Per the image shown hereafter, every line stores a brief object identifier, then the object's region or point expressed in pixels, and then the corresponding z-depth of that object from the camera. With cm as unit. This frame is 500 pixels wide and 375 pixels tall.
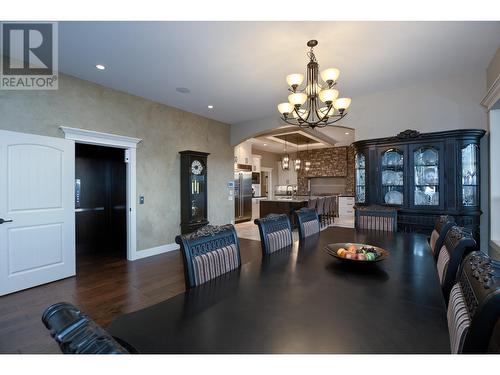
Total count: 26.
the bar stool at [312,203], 697
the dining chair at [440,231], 198
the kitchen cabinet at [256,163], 948
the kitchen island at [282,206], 710
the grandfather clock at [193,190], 496
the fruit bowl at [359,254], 163
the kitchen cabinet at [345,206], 944
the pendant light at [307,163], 981
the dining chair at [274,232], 214
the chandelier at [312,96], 242
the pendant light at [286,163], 876
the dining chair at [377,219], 316
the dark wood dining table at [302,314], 85
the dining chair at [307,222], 270
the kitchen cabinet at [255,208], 920
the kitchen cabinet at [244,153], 830
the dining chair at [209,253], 150
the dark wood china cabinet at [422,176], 335
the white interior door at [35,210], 292
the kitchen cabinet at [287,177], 1130
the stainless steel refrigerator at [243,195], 819
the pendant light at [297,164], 957
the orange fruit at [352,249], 175
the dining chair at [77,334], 56
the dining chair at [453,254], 142
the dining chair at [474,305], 78
